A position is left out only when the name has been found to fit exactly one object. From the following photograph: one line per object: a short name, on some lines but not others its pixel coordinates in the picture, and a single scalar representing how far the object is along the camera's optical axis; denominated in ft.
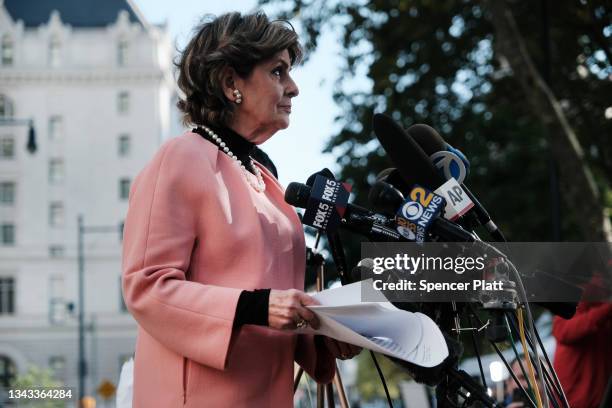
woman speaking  9.20
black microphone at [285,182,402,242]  9.76
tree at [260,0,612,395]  38.34
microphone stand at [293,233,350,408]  11.30
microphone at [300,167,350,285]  10.11
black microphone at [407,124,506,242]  10.62
